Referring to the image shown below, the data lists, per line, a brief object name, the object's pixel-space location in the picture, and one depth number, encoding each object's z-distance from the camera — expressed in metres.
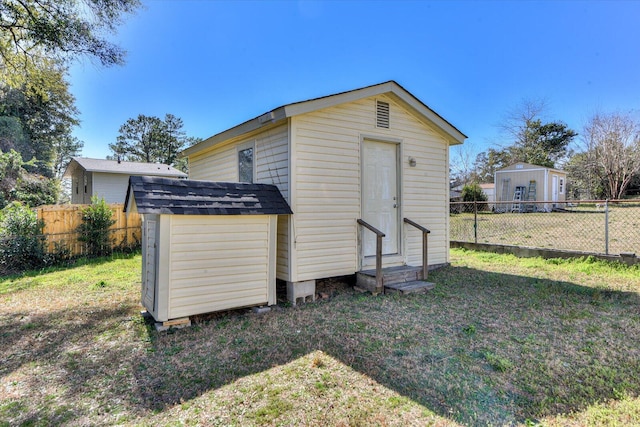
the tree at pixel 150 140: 30.55
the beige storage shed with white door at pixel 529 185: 19.39
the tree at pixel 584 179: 24.77
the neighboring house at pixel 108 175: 15.73
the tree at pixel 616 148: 22.00
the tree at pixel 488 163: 32.25
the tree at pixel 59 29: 6.05
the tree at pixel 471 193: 20.55
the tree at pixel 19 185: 13.10
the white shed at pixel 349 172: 4.82
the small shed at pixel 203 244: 3.65
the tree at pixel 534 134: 29.93
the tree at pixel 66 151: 28.99
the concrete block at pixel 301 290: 4.74
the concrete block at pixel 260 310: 4.27
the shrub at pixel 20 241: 6.96
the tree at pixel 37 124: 18.56
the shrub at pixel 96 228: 8.15
